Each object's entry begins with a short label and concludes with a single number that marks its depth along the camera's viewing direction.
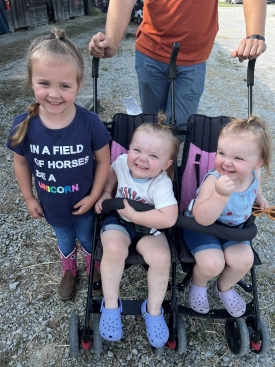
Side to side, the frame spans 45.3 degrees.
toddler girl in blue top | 1.81
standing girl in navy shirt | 1.59
